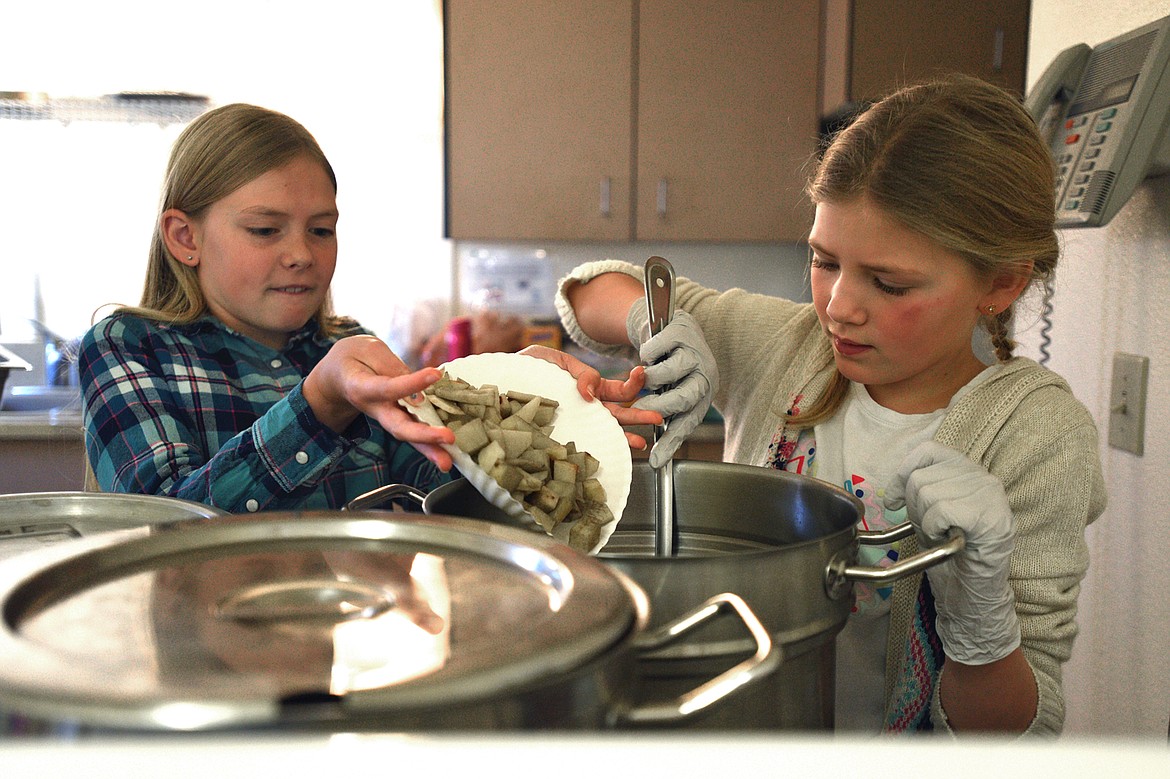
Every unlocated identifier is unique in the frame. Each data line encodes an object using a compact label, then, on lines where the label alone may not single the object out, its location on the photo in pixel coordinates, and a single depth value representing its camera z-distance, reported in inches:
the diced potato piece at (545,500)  29.7
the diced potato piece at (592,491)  32.4
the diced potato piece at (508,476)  28.4
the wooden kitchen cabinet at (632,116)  119.6
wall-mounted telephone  43.6
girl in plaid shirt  46.4
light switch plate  48.7
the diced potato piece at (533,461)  30.0
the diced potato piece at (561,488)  30.5
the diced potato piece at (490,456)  28.5
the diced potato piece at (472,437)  28.6
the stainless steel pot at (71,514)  28.5
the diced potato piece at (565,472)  30.7
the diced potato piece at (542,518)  29.4
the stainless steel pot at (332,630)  11.7
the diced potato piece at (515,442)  29.7
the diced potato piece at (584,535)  30.7
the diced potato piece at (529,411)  32.0
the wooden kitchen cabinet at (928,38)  109.1
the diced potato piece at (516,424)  30.8
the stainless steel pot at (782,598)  20.1
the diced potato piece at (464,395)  30.4
